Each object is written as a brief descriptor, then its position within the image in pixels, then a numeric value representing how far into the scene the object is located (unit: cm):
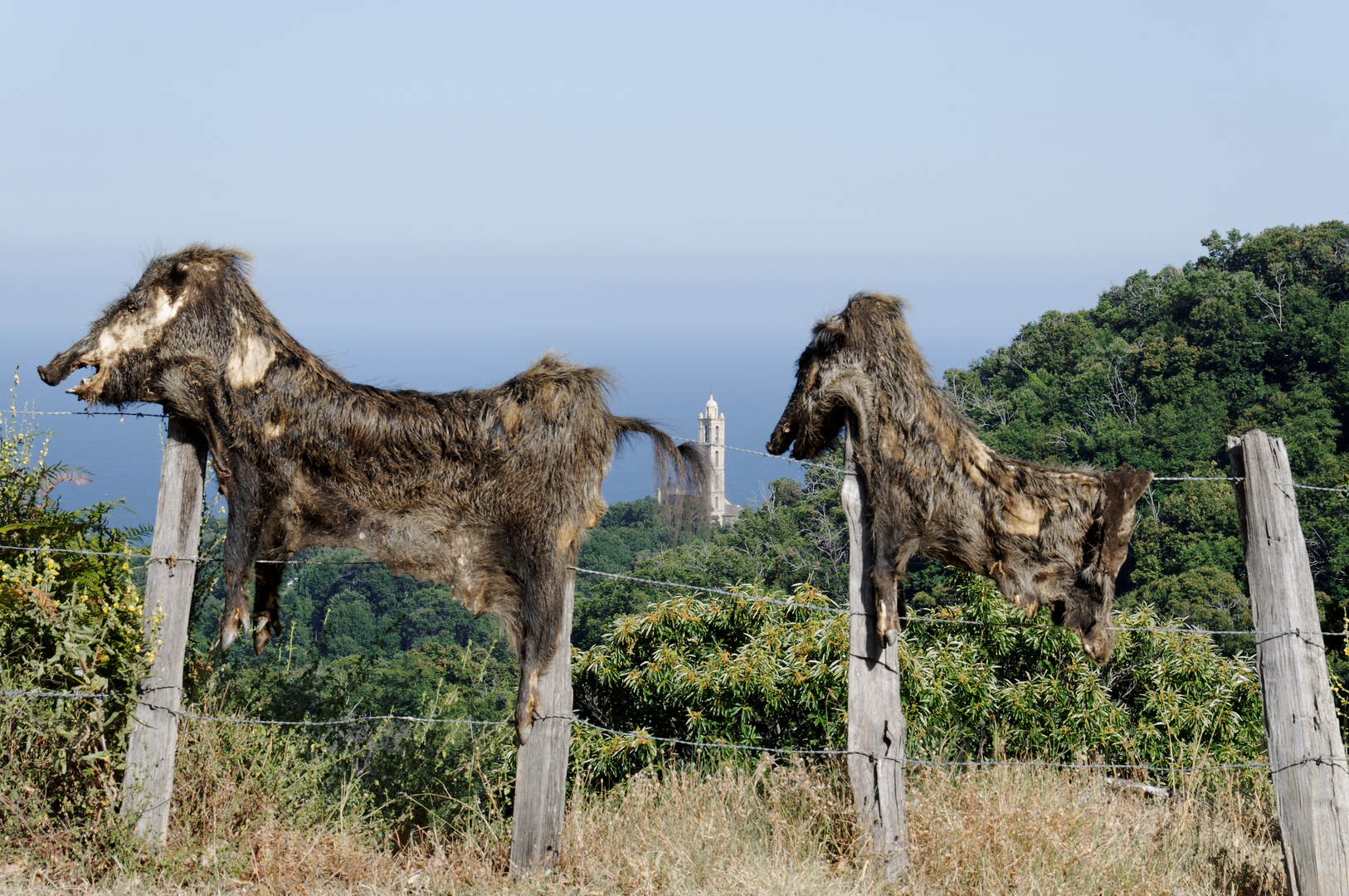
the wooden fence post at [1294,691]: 687
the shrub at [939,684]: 1273
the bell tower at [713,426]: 11156
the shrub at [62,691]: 717
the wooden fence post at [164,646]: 721
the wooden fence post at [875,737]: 712
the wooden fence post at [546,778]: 723
